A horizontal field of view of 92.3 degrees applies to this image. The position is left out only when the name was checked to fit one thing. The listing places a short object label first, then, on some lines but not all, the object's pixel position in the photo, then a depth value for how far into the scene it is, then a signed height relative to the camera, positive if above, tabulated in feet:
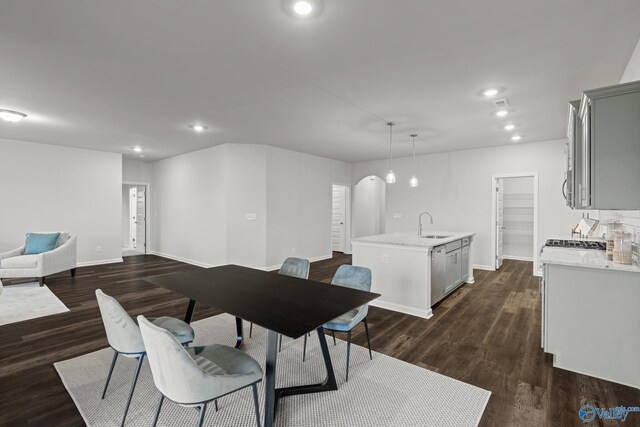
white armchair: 15.88 -2.78
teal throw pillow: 17.51 -1.92
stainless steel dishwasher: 12.59 -2.61
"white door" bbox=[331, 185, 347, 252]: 28.89 -0.57
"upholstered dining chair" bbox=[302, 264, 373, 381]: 7.53 -2.07
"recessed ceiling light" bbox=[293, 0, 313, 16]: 6.28 +4.26
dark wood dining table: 5.51 -1.94
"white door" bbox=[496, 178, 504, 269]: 20.93 -0.51
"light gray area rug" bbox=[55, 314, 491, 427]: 6.21 -4.20
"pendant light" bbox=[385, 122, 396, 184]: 15.33 +1.82
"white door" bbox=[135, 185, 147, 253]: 28.04 -0.81
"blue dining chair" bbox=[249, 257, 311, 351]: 10.01 -1.91
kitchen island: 12.12 -2.33
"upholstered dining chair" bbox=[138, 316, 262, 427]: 4.46 -2.53
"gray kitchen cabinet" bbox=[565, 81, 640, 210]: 6.65 +1.45
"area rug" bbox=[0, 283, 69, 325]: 12.09 -4.08
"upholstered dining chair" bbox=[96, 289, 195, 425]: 5.86 -2.33
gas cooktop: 10.67 -1.19
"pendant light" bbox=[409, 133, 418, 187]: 16.83 +3.82
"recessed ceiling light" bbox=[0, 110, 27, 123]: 13.25 +4.17
